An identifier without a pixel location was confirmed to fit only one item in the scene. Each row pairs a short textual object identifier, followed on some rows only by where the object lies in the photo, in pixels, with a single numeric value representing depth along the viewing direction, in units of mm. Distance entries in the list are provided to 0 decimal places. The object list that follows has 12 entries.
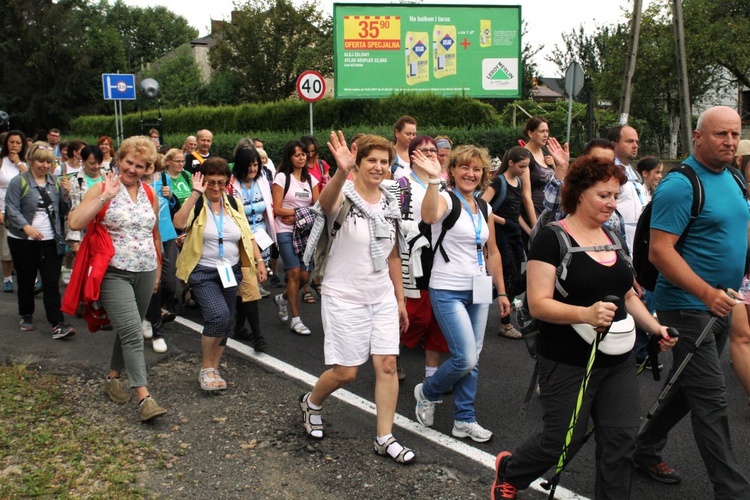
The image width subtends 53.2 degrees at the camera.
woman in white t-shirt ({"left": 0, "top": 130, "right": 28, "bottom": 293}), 8859
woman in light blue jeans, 4645
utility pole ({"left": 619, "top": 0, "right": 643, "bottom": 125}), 15375
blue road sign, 17828
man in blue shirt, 3721
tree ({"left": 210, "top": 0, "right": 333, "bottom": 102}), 40438
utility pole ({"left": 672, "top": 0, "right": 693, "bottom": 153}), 15133
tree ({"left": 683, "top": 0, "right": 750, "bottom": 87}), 36219
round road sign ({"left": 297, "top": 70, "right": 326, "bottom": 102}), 13953
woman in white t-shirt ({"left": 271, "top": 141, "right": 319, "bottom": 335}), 7277
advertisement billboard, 23516
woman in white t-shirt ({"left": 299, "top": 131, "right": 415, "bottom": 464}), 4367
